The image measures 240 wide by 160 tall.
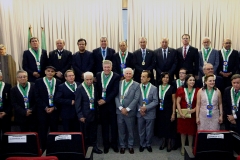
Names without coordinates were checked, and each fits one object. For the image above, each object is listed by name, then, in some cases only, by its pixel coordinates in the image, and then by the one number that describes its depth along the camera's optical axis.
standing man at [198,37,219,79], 5.24
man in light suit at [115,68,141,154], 4.21
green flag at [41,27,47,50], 7.21
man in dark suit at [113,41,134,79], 5.18
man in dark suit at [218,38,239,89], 5.30
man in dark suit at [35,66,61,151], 4.28
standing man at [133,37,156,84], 5.18
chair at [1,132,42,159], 2.77
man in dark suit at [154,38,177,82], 5.15
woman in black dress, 4.35
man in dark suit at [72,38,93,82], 5.11
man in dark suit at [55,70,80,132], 4.18
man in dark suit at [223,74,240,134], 3.97
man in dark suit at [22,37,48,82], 5.12
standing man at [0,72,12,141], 4.30
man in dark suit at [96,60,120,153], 4.26
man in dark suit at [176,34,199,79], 5.23
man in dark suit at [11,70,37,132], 4.21
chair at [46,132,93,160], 2.82
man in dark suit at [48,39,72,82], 5.23
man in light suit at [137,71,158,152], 4.28
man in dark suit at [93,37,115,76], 5.28
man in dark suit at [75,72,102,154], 4.09
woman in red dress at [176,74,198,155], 4.16
